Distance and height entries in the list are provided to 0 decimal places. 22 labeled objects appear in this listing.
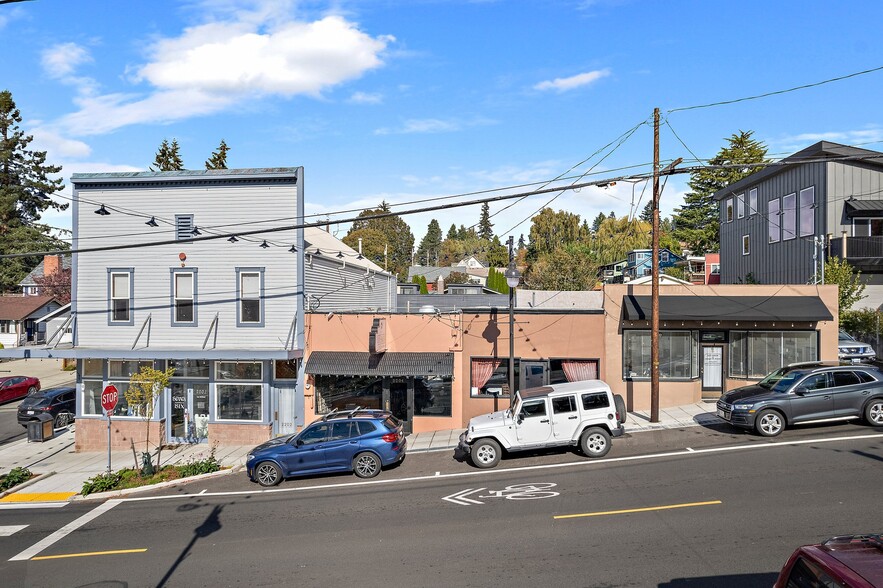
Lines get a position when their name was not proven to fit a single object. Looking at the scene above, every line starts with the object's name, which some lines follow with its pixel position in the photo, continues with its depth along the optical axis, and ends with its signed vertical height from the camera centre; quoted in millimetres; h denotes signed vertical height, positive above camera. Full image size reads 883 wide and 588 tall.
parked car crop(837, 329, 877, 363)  23172 -2000
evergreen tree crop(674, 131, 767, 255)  54625 +10453
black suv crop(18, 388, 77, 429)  25656 -4613
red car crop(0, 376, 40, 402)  33188 -4916
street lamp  17438 +217
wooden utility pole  18234 -603
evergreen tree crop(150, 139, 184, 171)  60000 +14207
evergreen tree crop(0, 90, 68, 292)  59344 +10684
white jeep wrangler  15492 -3244
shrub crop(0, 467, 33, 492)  17547 -5297
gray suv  15891 -2657
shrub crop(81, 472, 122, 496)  16438 -5079
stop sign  17141 -2818
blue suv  15828 -4007
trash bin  23938 -5184
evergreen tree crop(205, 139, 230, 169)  58562 +13816
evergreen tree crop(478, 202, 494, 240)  137500 +17187
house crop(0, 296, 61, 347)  48125 -990
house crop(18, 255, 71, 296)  57000 +2631
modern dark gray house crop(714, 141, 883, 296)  28562 +4290
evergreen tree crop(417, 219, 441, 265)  140000 +13022
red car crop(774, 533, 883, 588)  4641 -2156
